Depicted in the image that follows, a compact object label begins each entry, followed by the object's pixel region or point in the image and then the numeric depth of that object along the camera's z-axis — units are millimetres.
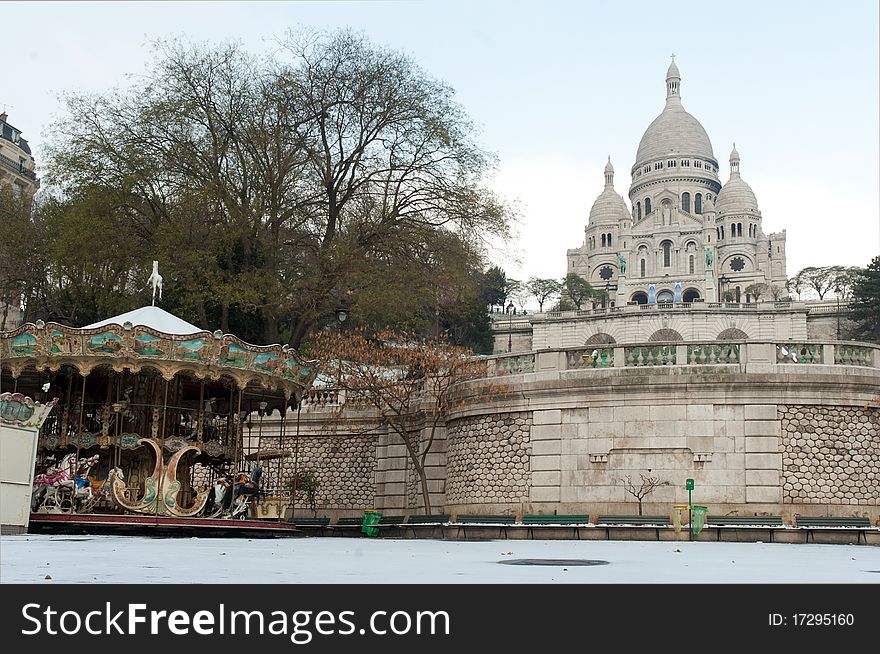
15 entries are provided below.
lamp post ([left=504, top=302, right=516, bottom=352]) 112562
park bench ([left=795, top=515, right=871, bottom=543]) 27156
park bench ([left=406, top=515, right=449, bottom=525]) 32312
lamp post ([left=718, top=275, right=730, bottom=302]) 154625
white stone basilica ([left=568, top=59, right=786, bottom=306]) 154500
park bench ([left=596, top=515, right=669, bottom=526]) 28281
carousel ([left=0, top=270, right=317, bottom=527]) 27047
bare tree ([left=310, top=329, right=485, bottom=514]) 33219
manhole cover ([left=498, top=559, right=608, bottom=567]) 14704
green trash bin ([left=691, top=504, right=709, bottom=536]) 27125
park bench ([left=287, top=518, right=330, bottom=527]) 36750
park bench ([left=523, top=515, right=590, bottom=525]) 29266
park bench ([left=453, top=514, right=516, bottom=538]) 29158
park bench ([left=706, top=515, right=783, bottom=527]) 27656
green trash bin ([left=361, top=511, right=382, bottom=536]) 33531
